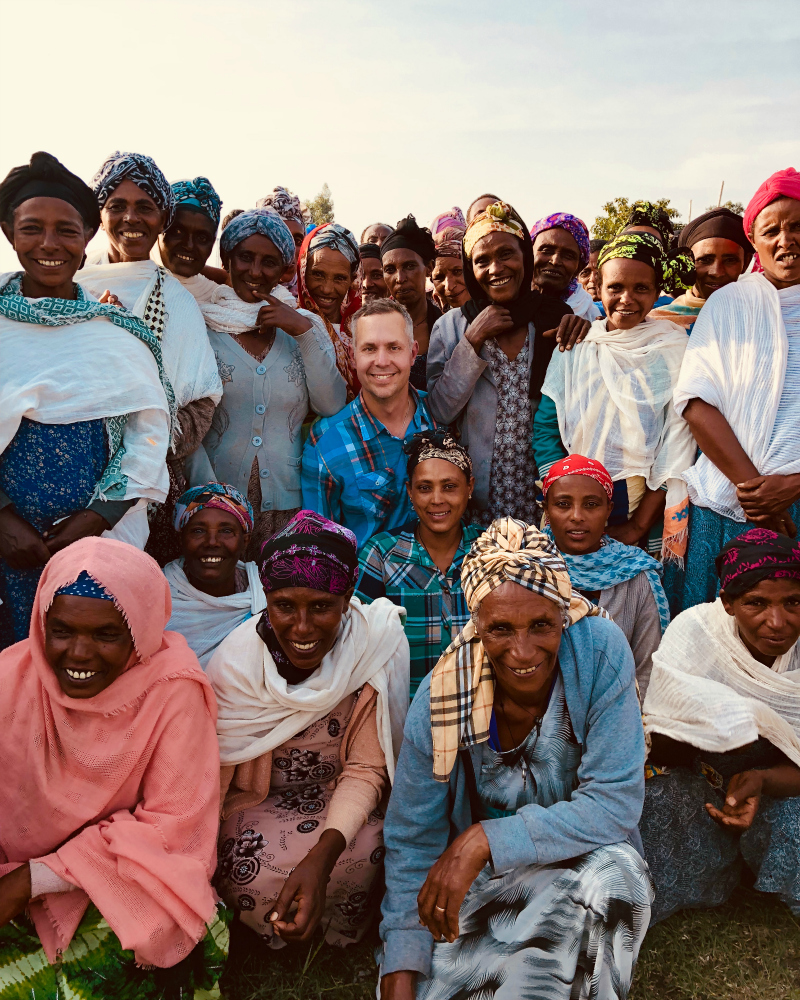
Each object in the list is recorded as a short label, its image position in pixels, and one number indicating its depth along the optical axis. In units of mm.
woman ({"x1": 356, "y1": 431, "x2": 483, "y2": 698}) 3598
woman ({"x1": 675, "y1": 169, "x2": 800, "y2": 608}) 3607
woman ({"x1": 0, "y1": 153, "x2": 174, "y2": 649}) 3133
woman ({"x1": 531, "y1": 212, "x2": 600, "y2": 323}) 4754
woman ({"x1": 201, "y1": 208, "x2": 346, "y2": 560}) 4148
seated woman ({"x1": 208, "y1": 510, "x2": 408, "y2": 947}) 2887
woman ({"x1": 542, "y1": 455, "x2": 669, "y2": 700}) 3570
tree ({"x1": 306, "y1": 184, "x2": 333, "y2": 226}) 31369
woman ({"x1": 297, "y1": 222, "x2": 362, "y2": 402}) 4562
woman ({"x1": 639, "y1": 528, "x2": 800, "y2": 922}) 3031
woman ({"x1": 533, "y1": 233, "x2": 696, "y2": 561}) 4012
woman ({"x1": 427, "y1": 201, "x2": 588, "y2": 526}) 4227
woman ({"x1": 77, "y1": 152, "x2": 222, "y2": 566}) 3682
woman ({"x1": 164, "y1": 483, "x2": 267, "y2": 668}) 3592
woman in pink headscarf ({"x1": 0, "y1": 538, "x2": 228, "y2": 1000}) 2395
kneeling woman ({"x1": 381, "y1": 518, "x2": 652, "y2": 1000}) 2377
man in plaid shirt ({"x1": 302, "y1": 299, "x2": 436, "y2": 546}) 4051
